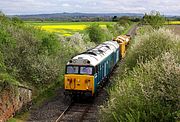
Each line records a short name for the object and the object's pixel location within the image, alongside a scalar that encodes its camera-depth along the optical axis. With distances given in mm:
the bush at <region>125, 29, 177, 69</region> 22547
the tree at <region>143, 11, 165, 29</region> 54984
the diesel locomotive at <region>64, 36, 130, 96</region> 20812
